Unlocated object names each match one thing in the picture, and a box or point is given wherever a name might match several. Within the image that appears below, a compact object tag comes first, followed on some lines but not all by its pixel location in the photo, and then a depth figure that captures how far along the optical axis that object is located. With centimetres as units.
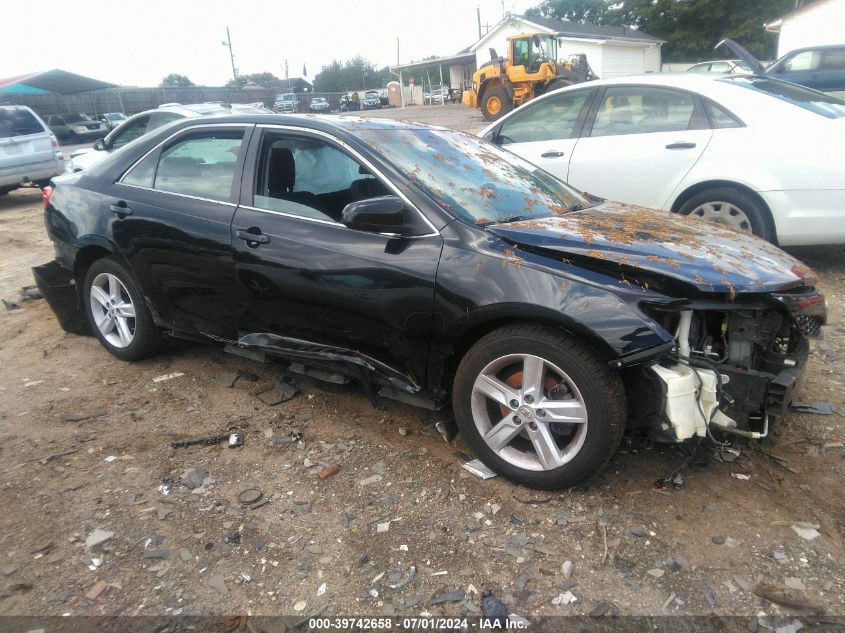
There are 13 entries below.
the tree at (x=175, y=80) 8617
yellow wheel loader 2155
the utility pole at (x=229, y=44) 5741
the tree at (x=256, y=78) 8236
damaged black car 267
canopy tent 2700
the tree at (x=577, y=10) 6208
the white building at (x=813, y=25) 2647
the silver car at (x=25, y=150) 1164
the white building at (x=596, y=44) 3678
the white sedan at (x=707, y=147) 498
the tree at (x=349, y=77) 8394
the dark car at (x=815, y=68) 1395
